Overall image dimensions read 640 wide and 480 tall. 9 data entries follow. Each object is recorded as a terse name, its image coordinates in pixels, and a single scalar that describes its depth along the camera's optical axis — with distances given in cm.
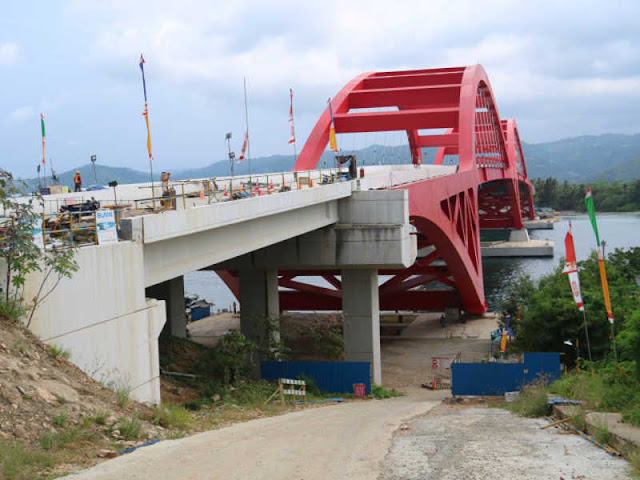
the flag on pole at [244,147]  3050
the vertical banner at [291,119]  3716
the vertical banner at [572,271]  2020
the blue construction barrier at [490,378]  2261
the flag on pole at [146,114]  1923
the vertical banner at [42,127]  2798
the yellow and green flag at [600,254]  1751
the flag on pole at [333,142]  3402
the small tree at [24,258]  1128
